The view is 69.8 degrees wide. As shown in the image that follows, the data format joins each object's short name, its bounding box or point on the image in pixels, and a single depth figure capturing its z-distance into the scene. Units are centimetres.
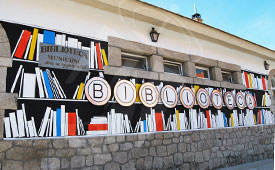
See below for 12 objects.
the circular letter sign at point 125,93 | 376
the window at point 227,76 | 626
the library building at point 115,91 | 300
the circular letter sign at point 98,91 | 348
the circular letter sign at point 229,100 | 551
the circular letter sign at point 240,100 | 582
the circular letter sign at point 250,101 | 611
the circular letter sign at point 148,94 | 404
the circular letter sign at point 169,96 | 433
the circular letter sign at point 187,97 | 461
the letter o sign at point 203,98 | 492
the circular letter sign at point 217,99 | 521
